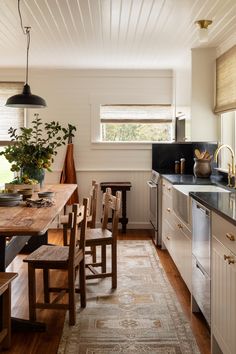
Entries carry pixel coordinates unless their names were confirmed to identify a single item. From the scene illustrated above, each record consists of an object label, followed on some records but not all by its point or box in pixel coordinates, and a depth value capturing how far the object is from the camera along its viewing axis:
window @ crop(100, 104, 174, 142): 6.63
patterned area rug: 2.67
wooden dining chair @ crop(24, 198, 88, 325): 2.95
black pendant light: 4.24
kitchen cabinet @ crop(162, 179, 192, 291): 3.47
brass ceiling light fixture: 3.76
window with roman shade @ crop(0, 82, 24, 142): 6.44
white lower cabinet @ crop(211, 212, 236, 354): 2.07
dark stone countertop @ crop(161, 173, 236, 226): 2.28
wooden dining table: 2.45
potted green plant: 4.16
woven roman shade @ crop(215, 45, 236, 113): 4.30
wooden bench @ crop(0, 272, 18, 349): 2.39
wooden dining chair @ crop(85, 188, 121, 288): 3.64
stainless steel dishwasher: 2.72
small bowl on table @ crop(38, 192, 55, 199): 3.77
